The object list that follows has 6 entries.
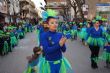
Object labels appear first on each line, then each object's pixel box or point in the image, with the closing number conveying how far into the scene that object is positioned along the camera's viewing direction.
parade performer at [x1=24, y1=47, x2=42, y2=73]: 3.37
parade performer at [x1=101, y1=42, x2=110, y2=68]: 4.52
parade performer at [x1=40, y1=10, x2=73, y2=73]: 2.49
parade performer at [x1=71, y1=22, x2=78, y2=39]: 11.45
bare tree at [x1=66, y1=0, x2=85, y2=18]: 16.79
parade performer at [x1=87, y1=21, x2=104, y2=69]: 4.54
